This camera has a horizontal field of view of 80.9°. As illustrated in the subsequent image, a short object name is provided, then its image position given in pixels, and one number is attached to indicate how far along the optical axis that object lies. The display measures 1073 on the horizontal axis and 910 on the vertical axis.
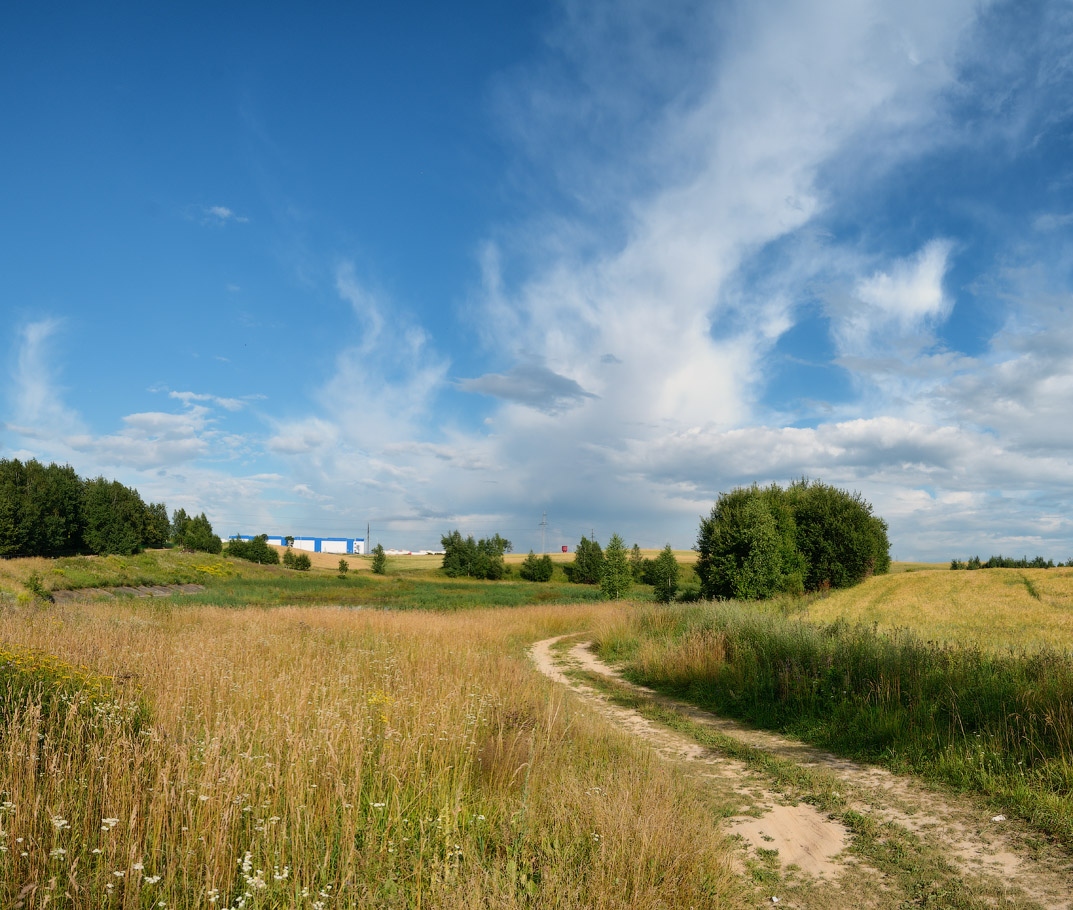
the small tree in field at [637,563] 80.94
